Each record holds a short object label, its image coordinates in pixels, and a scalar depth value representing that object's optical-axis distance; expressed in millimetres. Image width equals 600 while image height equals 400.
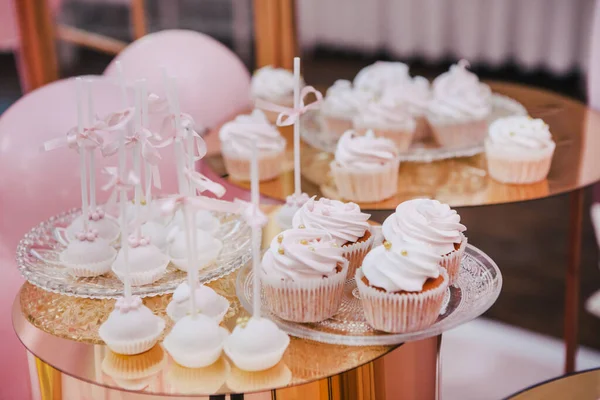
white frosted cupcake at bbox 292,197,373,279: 1580
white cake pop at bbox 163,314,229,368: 1319
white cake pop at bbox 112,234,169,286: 1573
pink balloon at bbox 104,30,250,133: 2648
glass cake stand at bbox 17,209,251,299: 1573
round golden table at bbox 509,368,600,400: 1387
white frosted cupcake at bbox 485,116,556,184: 2131
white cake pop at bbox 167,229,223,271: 1627
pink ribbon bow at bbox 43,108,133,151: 1539
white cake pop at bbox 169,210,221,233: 1704
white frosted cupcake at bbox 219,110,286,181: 2287
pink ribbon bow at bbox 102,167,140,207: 1343
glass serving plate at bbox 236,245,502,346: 1391
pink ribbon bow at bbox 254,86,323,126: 1632
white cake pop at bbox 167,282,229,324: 1417
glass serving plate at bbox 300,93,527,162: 2338
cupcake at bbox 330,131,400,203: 2104
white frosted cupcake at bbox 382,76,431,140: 2561
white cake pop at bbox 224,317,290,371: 1304
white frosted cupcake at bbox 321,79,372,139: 2635
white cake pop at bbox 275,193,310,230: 1767
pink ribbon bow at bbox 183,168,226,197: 1382
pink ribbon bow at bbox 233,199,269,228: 1300
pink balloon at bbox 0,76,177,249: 2125
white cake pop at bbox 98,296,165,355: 1371
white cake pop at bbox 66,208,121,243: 1702
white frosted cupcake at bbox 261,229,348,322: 1425
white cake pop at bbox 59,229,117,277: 1625
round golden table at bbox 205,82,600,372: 2088
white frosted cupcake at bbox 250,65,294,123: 2891
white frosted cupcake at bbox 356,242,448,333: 1383
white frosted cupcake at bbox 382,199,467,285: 1511
